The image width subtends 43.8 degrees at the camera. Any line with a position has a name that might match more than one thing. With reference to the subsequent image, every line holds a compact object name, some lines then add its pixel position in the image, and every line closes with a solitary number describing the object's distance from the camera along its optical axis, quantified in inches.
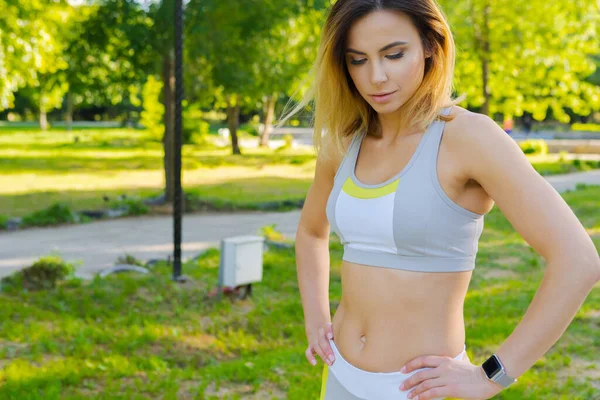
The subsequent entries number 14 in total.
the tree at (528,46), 705.6
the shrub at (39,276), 262.7
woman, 60.6
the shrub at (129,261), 307.9
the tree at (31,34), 599.8
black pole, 280.8
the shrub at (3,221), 426.3
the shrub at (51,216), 437.0
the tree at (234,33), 484.4
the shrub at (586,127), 1726.1
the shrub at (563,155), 931.5
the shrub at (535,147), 1102.4
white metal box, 249.6
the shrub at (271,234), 378.5
